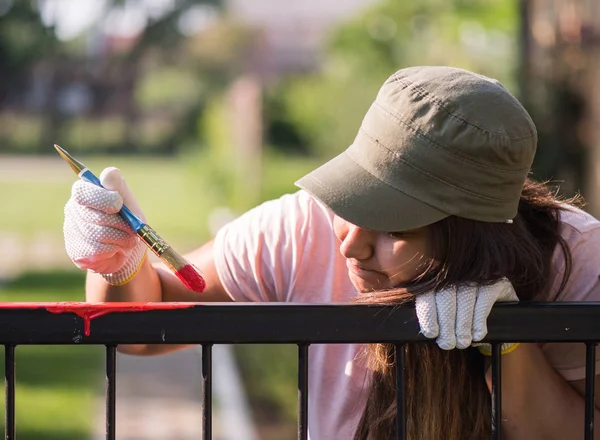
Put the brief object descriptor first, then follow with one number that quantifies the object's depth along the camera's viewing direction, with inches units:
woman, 140.4
